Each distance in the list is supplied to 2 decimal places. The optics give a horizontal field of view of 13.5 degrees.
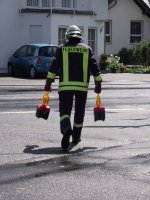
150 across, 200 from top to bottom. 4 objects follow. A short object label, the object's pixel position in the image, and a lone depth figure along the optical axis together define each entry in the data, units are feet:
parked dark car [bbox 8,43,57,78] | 94.13
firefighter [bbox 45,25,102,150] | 32.04
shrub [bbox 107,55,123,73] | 115.55
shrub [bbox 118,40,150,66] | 126.31
